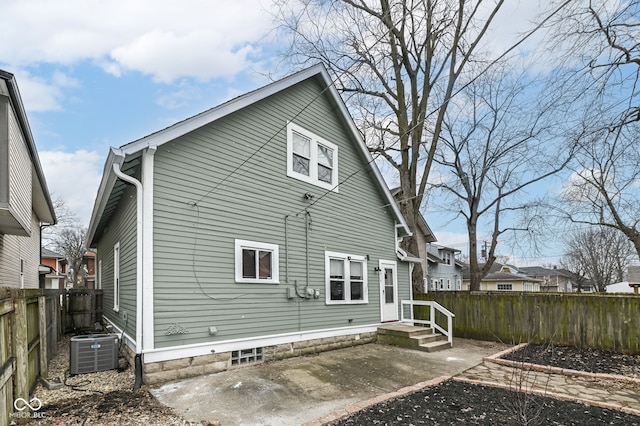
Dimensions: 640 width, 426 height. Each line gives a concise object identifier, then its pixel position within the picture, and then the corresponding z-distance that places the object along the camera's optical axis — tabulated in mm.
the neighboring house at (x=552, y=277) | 52219
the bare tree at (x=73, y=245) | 43031
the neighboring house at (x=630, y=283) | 19109
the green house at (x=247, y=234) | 6516
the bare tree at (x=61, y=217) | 37281
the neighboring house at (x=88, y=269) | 45062
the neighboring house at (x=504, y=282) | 40500
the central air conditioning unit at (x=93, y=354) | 6723
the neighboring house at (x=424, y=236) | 26594
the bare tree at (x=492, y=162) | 18781
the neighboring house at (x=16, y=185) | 6209
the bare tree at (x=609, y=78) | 8234
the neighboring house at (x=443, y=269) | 32250
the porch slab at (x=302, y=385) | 5051
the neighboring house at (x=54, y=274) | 29250
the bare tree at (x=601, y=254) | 37094
